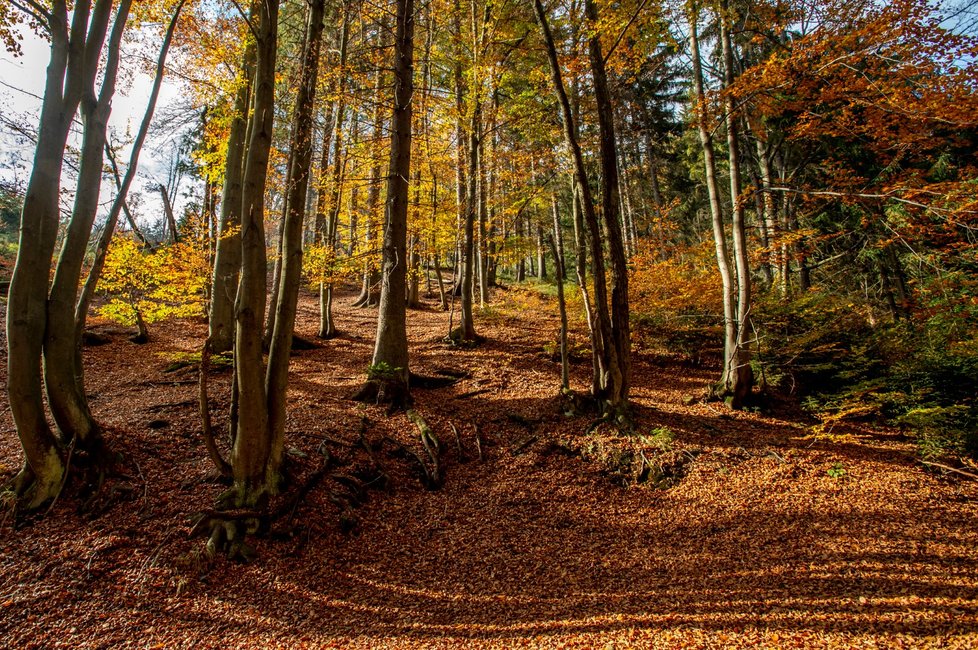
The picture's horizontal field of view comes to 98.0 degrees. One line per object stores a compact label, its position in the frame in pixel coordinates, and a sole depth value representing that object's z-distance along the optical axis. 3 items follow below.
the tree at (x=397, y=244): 7.24
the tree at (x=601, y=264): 6.80
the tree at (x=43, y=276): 4.18
